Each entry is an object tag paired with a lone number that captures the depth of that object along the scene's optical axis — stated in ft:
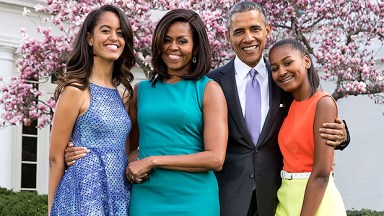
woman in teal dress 13.56
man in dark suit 14.56
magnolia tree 28.07
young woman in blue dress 13.39
